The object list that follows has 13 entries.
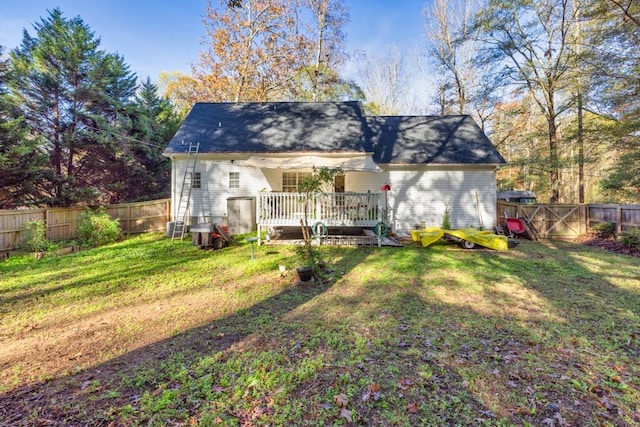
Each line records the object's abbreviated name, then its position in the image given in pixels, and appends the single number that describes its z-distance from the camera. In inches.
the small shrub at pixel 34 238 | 337.4
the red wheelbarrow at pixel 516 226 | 458.0
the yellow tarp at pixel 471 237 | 374.3
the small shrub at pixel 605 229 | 434.9
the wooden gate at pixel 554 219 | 481.7
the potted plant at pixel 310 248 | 237.8
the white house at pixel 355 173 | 480.4
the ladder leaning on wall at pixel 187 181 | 473.1
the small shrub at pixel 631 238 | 365.7
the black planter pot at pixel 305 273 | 235.1
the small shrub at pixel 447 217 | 476.4
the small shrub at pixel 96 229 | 387.5
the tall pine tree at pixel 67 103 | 470.6
